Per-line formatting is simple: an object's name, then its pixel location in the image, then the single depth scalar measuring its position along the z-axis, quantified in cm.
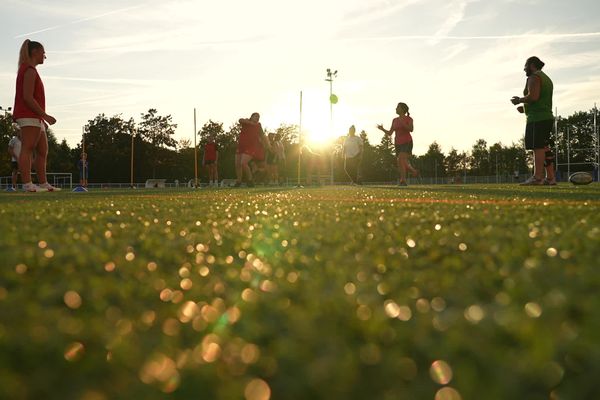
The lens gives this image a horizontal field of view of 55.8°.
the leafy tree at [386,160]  9168
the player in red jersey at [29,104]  782
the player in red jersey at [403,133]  1330
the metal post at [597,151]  7181
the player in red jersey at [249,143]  1465
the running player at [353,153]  1714
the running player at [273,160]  2208
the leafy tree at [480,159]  10371
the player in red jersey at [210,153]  2108
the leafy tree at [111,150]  7056
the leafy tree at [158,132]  7394
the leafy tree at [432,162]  10162
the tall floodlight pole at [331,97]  4198
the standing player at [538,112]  980
